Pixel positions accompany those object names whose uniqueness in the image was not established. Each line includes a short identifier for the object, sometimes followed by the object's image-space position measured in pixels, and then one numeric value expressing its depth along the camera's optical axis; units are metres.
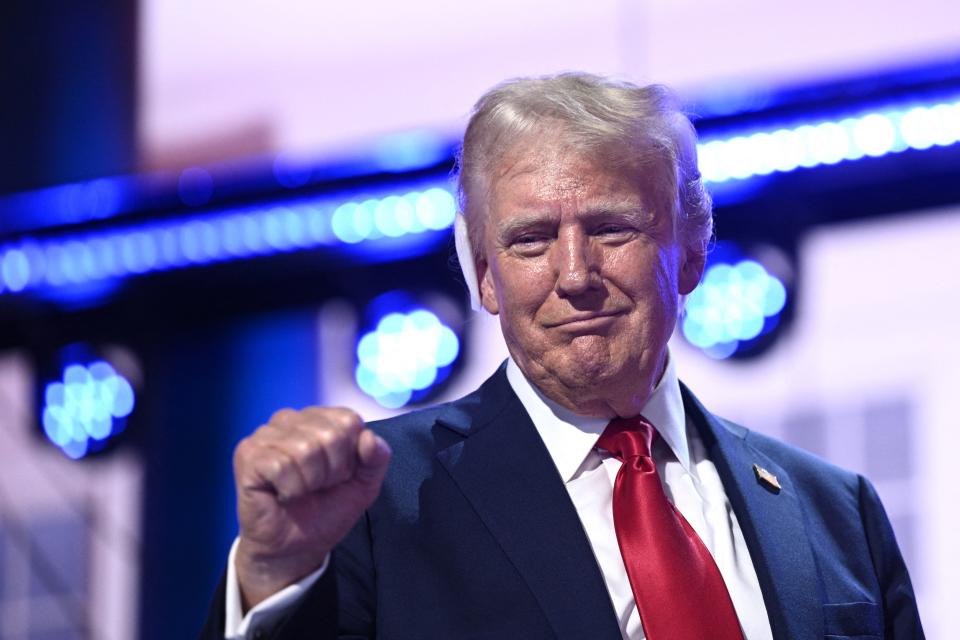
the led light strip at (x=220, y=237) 7.75
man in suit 2.99
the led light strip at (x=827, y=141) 6.77
